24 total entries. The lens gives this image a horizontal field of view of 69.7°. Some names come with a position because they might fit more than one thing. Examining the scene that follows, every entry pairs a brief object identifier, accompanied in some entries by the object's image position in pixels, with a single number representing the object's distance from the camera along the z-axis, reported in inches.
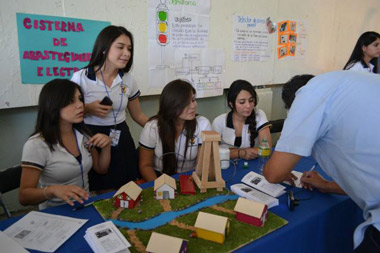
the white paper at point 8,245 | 28.2
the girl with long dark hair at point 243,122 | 78.4
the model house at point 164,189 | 48.1
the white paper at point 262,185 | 50.5
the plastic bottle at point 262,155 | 62.9
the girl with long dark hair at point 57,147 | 50.1
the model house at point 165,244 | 32.9
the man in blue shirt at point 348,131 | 35.3
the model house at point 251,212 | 40.4
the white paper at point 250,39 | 120.1
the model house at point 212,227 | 36.4
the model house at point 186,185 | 50.3
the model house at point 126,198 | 45.1
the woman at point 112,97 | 66.5
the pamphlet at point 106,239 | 33.6
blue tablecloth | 38.1
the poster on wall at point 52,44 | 74.2
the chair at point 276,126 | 104.0
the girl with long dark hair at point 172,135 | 66.7
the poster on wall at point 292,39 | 136.8
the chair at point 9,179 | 52.3
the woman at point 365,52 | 129.3
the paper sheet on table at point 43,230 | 36.3
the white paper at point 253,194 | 46.6
